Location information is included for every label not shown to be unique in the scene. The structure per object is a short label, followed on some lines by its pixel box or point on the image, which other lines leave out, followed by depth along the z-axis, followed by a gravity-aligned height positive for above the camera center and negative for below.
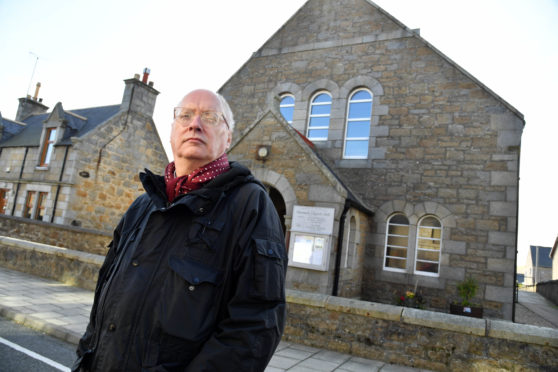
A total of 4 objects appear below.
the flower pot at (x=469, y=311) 8.99 -1.16
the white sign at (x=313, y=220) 8.56 +0.52
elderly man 1.51 -0.24
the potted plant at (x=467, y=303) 9.02 -1.01
